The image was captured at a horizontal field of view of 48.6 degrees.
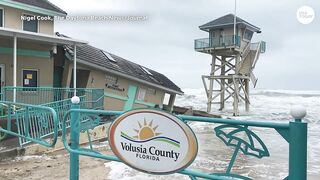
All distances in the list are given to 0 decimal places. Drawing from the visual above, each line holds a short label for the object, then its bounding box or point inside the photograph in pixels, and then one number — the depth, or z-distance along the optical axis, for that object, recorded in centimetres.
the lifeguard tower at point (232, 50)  3192
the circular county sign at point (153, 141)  304
